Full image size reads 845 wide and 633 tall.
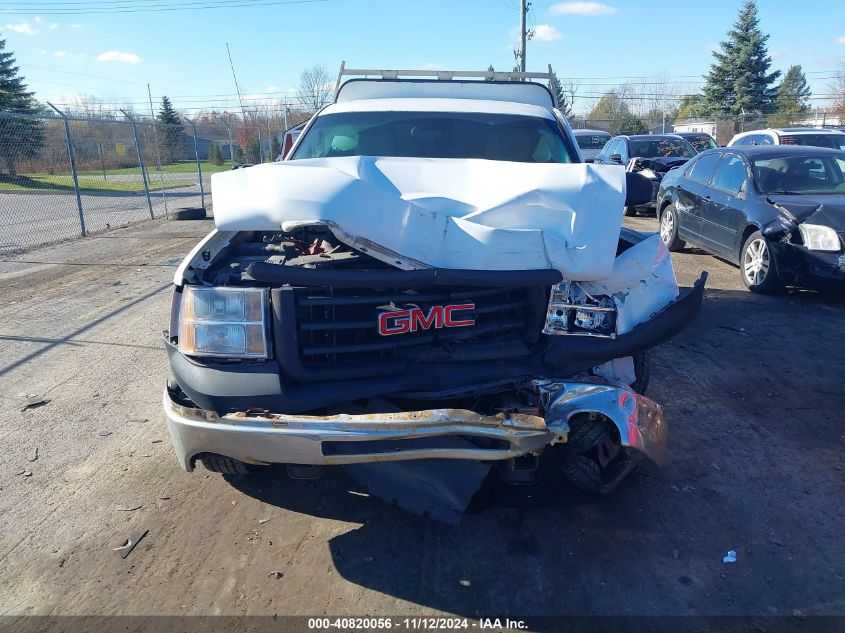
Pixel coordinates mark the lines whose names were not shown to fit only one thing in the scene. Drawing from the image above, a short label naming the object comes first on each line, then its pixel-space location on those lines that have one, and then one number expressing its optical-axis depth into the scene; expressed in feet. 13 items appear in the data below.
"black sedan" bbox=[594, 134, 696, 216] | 48.19
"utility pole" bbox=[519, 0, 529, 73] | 105.60
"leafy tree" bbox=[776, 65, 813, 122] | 138.90
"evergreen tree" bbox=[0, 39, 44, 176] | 36.42
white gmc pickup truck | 8.29
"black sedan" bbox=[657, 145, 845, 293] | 21.36
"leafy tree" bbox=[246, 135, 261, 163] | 83.42
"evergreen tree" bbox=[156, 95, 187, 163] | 58.09
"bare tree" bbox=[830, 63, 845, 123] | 152.70
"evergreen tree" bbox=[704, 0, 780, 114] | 131.03
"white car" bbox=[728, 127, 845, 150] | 37.47
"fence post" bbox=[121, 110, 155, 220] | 45.82
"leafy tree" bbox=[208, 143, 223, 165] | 91.80
